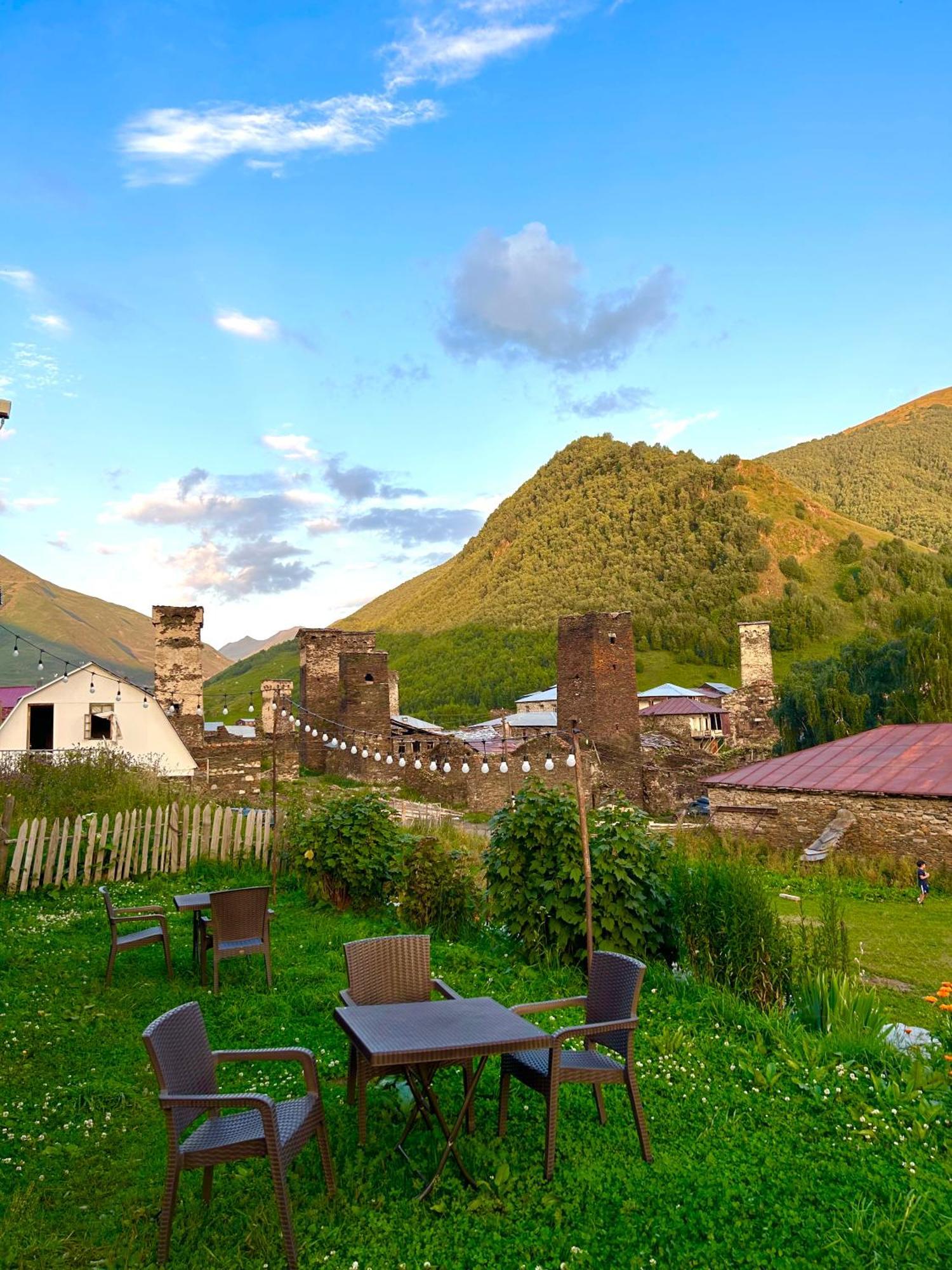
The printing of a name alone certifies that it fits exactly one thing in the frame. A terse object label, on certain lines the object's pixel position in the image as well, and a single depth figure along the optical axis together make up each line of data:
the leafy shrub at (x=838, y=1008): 5.79
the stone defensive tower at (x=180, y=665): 20.39
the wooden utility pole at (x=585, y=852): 6.43
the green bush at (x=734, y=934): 6.64
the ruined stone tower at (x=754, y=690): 41.84
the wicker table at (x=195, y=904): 7.51
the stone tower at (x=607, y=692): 25.39
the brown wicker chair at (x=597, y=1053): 4.03
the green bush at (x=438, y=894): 8.81
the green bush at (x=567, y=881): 7.18
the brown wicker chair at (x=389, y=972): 4.68
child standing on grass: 14.44
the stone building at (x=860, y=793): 16.34
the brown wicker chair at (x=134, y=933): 7.10
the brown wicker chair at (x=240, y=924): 6.81
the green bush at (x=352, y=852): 9.98
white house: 19.89
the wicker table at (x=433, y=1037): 3.59
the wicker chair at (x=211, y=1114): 3.31
